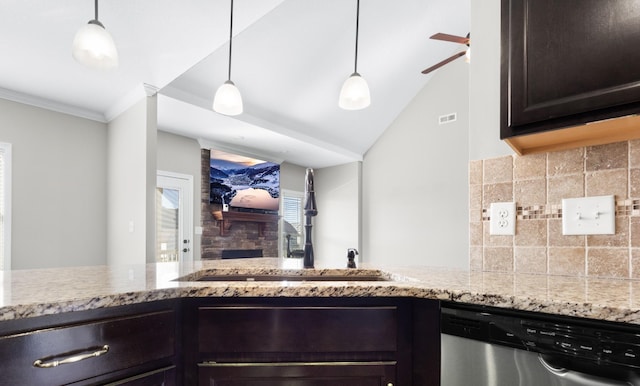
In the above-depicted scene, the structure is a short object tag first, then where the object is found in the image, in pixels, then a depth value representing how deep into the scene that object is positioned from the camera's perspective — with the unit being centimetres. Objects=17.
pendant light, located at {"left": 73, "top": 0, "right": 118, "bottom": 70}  144
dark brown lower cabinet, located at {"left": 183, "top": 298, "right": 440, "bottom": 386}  97
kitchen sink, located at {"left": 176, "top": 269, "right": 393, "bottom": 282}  143
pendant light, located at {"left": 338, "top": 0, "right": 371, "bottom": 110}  210
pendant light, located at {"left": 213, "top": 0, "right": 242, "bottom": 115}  207
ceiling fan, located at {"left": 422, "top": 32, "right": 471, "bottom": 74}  314
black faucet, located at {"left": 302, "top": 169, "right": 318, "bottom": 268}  153
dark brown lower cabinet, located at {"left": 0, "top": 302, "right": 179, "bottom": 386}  73
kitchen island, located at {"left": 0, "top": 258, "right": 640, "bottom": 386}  86
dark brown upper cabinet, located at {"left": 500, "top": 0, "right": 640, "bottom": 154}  89
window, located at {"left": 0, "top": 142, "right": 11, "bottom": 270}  318
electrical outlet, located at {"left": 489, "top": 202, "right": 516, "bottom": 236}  132
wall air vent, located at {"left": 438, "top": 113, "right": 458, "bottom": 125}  519
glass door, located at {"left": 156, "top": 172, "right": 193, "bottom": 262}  455
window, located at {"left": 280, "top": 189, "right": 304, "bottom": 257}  621
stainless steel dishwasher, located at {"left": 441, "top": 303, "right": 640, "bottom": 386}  69
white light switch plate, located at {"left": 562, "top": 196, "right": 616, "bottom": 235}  113
